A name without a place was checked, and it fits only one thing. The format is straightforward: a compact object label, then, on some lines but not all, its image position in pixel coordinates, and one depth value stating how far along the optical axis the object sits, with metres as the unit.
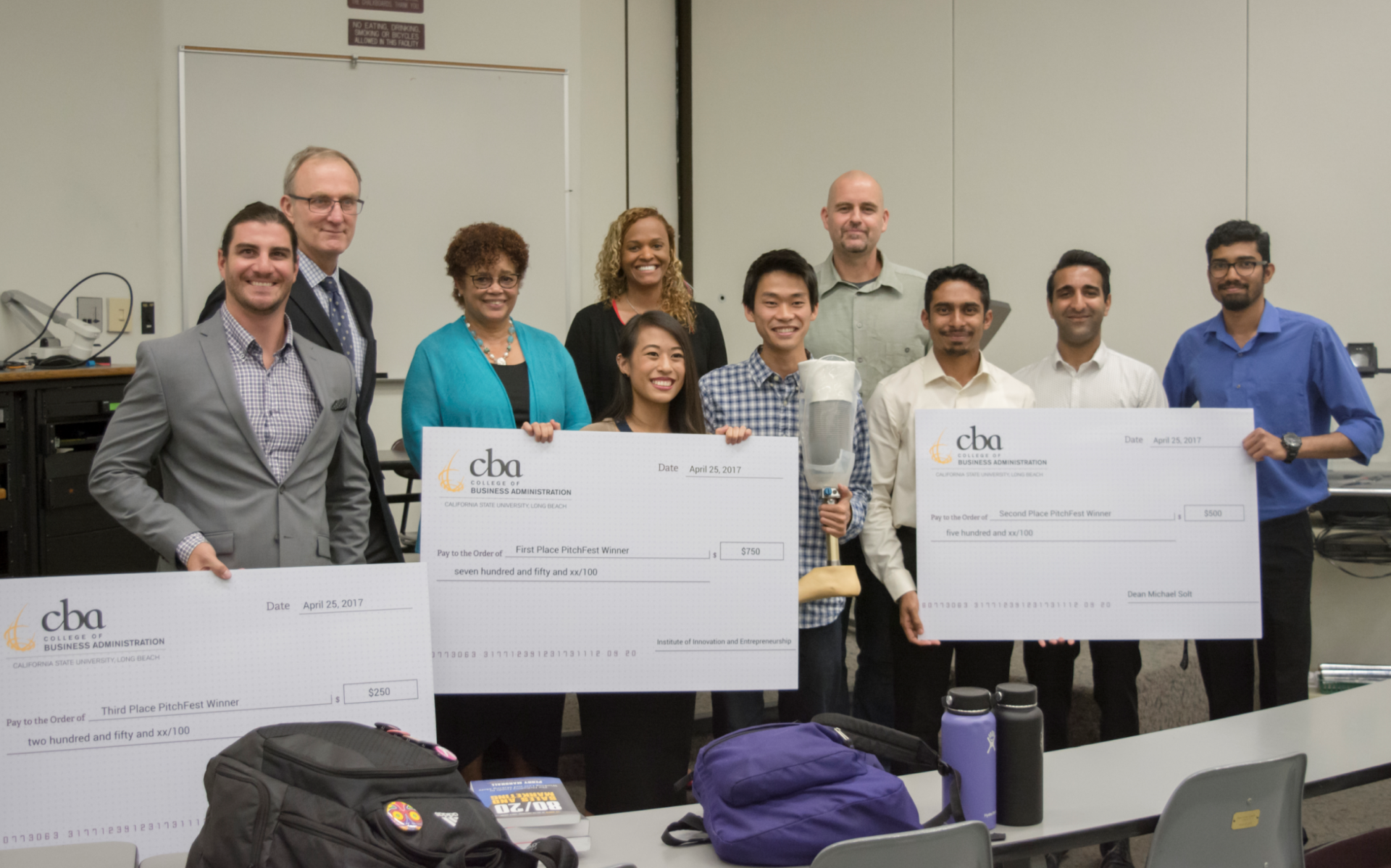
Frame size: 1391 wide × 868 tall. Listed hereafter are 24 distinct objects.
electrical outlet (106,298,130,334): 4.91
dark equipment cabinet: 3.89
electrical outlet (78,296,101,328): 4.79
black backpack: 1.30
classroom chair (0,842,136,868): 1.57
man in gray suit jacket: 2.14
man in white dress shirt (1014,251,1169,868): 3.01
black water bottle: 1.68
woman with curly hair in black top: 3.29
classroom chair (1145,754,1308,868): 1.70
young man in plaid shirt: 2.61
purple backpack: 1.54
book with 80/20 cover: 1.68
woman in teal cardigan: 2.75
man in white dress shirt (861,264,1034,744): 2.83
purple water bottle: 1.67
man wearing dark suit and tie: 2.67
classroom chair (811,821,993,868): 1.43
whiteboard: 5.12
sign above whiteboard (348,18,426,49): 5.29
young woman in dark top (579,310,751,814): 2.39
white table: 1.66
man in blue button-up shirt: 2.98
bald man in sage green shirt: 3.29
